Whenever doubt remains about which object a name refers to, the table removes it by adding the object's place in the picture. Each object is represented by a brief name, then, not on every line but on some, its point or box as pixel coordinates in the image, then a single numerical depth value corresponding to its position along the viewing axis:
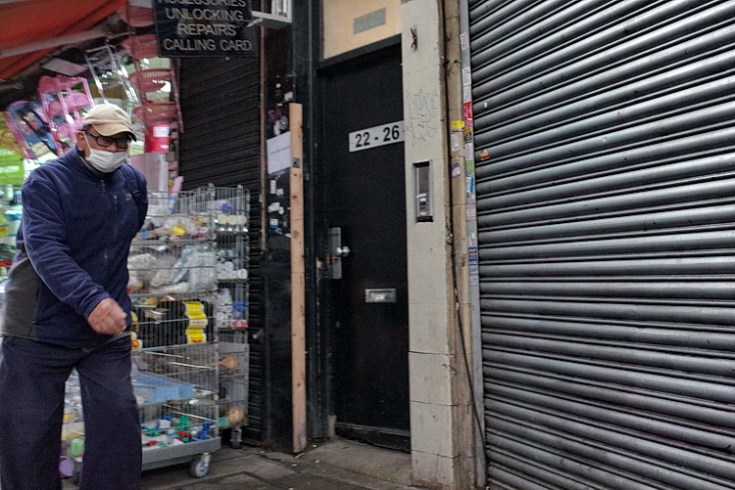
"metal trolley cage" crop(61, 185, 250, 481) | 4.77
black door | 5.22
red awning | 6.36
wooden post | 5.45
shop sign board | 5.33
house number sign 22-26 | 5.30
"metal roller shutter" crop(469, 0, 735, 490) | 2.81
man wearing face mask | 2.78
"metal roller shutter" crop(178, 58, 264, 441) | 5.89
